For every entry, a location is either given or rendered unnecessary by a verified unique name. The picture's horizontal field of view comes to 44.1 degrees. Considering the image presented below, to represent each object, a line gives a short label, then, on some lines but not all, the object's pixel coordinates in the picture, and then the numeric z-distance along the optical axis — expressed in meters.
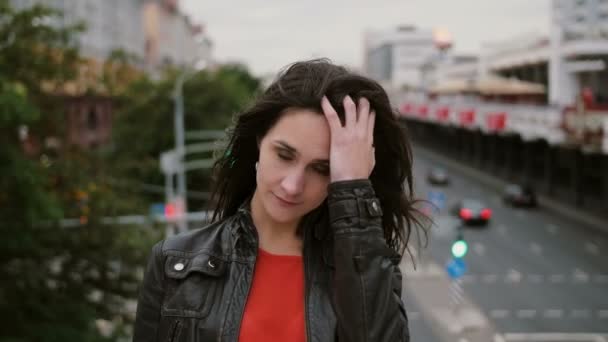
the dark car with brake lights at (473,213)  36.50
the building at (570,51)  37.91
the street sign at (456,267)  10.03
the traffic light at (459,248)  10.28
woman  2.37
